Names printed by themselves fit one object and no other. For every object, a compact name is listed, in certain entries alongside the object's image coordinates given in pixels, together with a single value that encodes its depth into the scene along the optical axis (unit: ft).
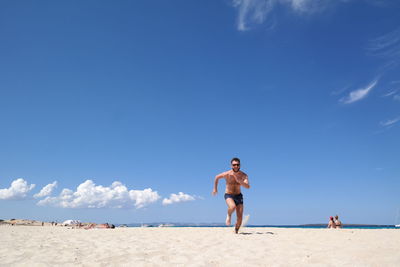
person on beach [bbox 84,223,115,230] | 49.06
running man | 27.76
